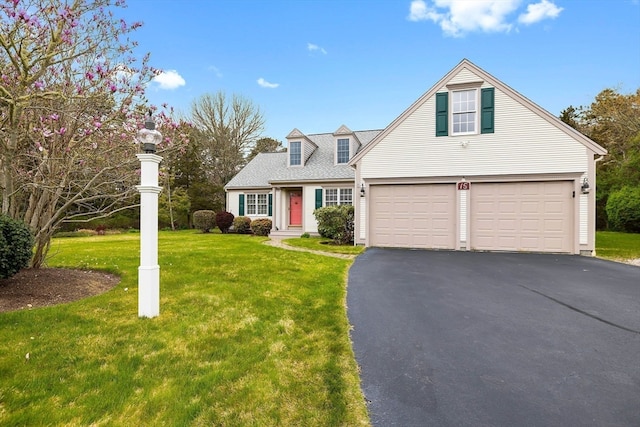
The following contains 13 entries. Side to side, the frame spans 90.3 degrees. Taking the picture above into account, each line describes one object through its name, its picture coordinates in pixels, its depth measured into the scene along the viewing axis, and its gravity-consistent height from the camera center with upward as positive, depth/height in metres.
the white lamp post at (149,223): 4.00 -0.18
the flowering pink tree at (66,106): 4.65 +1.69
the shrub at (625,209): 17.33 +0.02
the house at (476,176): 9.97 +1.12
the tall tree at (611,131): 19.42 +5.74
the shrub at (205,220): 18.95 -0.65
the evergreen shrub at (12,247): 4.32 -0.53
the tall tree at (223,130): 28.39 +7.27
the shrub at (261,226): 17.12 -0.92
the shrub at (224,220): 18.22 -0.62
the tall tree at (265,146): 30.92 +6.52
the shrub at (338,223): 12.58 -0.55
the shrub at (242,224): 17.95 -0.84
